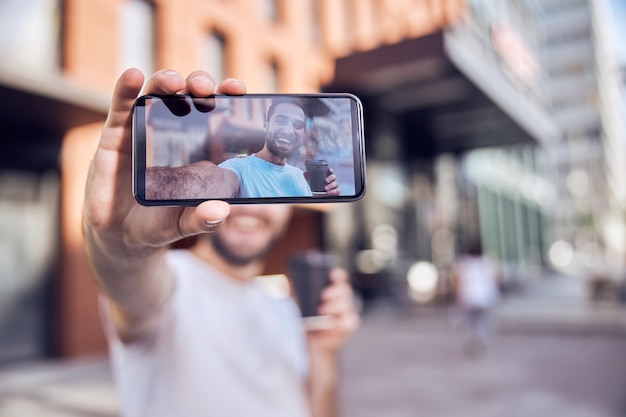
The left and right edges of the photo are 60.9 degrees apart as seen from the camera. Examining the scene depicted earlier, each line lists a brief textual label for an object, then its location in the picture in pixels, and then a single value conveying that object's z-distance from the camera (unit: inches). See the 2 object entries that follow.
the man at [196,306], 46.7
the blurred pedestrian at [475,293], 355.6
